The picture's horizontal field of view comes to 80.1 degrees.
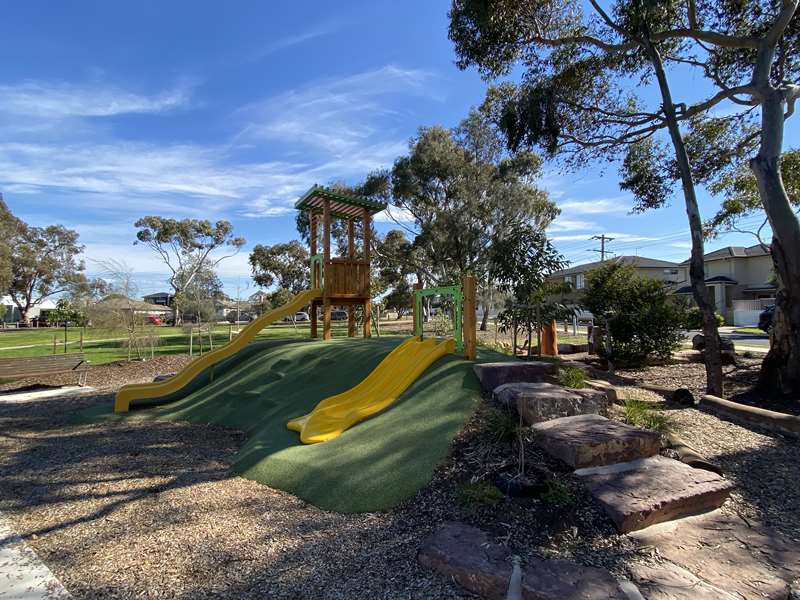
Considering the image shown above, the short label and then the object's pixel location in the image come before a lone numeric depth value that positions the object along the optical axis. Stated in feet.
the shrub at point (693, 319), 33.68
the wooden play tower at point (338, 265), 36.83
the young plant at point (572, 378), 17.59
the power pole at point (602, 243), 151.55
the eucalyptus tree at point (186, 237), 149.07
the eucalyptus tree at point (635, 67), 22.71
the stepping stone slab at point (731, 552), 8.14
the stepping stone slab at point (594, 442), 11.70
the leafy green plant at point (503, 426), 13.30
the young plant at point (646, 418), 14.75
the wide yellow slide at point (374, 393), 17.87
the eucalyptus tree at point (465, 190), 73.10
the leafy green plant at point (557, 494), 10.47
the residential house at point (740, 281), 109.29
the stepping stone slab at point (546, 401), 14.15
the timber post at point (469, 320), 20.45
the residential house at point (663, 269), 133.08
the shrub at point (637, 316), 32.83
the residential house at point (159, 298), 314.14
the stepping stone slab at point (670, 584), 7.69
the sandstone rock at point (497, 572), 7.80
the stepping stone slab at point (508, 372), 17.06
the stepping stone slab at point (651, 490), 9.82
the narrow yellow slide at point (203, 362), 27.97
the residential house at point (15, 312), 192.95
